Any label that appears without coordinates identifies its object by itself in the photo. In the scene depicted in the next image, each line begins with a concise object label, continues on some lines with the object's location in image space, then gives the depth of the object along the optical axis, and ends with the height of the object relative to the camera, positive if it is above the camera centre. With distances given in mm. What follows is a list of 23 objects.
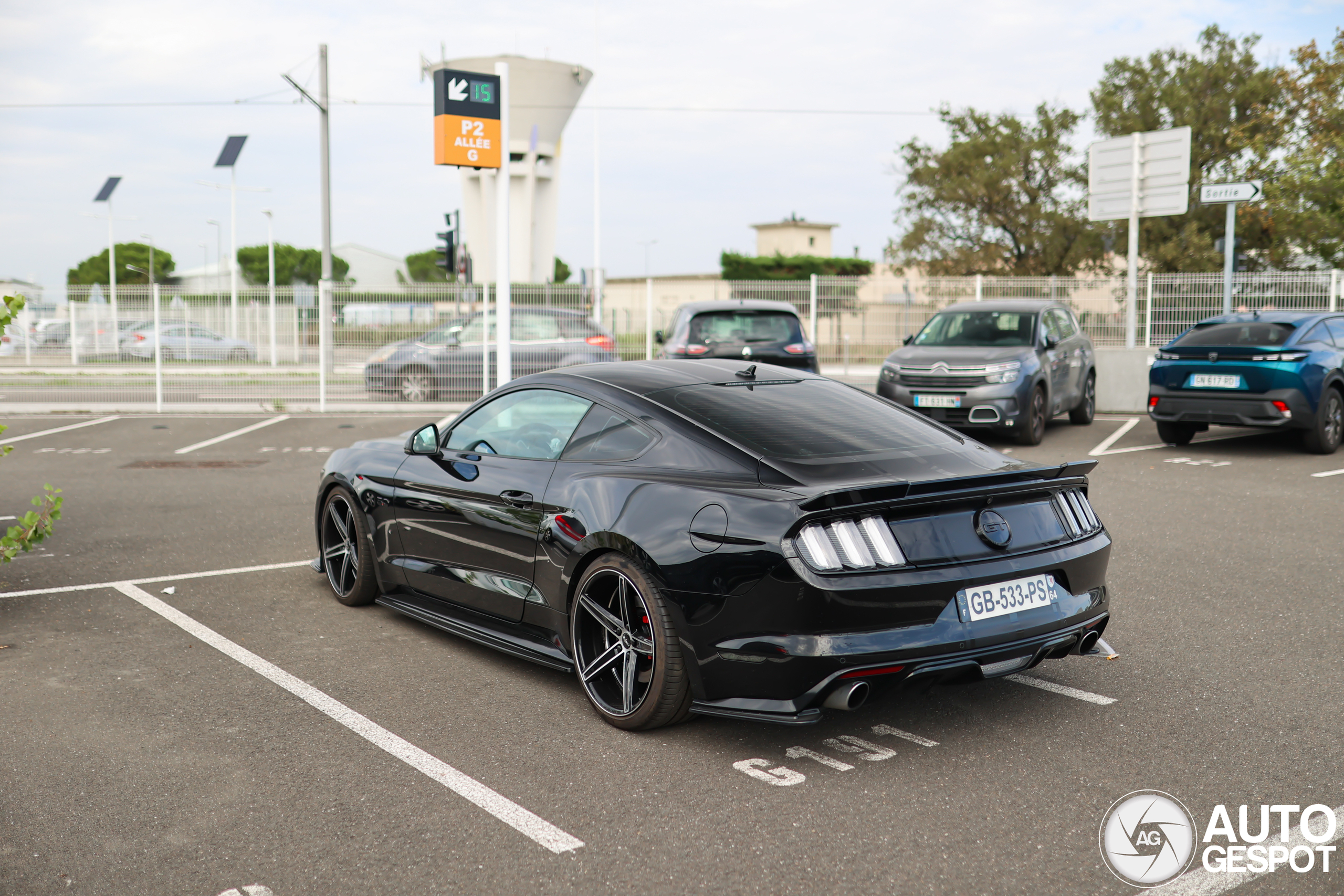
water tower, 46406 +6798
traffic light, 26141 +1889
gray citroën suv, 12484 -400
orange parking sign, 12602 +2381
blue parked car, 11398 -423
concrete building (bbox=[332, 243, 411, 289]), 103625 +6264
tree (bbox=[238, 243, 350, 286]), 99312 +5701
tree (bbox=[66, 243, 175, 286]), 99312 +5613
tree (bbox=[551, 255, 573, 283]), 111662 +6012
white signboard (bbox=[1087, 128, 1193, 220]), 18766 +2680
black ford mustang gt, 3641 -745
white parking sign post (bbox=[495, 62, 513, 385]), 12398 +815
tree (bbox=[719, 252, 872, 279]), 52812 +3051
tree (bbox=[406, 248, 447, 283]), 115562 +6482
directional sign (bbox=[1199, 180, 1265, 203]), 17406 +2170
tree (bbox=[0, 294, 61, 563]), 5809 -1021
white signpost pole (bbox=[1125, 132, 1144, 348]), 18625 +1306
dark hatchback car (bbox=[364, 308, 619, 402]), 18234 -360
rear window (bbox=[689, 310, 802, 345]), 14500 +58
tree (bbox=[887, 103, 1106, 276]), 39625 +4605
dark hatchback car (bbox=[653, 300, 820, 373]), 14398 -26
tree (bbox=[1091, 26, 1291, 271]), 36844 +7377
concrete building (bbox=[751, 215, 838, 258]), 72688 +6065
